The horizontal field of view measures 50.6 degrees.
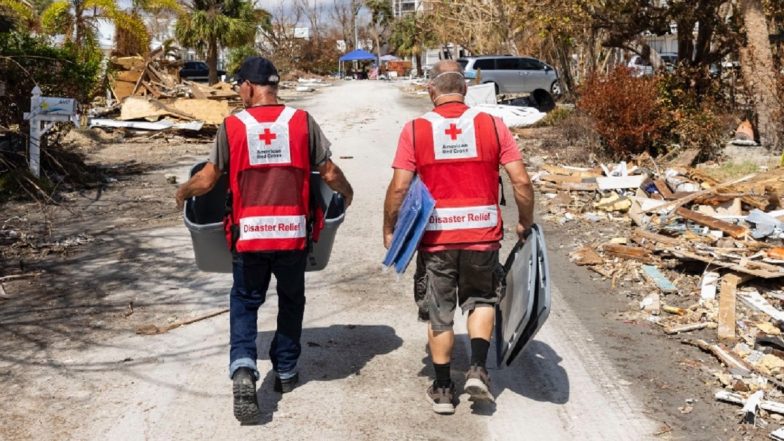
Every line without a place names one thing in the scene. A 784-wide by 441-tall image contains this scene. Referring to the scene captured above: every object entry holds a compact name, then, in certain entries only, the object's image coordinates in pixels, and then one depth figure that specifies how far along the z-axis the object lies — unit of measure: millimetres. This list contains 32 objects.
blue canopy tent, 71500
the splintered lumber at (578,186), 11273
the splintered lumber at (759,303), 6074
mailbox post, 11367
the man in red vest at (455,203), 4324
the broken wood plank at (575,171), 12250
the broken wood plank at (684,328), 5957
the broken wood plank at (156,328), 5836
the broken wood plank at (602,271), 7511
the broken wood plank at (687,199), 9023
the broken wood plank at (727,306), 5856
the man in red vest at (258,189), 4293
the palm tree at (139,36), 24531
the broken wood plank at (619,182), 10906
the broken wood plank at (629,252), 7715
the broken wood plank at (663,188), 10008
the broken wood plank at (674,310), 6375
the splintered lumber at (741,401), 4516
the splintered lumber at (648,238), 7910
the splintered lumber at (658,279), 6883
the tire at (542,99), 28991
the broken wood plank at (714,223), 7855
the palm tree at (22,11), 15929
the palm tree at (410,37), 66738
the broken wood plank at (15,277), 7101
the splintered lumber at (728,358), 5137
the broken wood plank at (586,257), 7934
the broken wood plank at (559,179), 11910
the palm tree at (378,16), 97188
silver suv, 30234
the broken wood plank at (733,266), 6613
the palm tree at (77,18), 22188
